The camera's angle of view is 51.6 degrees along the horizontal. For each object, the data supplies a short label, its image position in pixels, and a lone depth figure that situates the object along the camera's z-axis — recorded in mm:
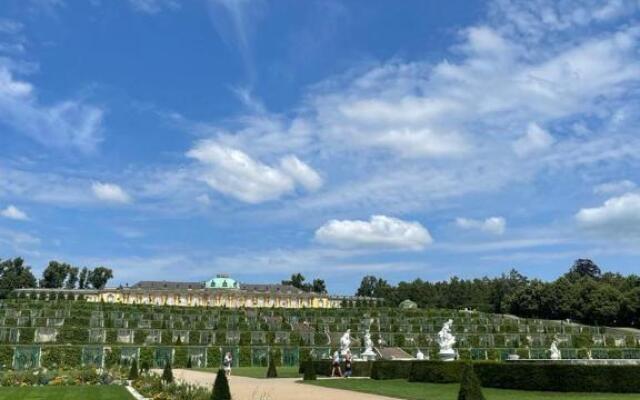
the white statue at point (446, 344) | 31094
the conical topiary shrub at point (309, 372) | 30859
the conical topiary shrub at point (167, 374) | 26525
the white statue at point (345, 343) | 38434
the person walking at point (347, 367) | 34031
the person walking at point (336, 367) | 34438
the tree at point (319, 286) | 177625
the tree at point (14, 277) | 140138
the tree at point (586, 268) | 149625
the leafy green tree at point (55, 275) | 157375
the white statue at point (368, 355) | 40434
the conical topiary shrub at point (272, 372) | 34131
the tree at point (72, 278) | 161000
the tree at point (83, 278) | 162625
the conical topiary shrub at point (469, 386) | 12327
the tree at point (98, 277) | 163500
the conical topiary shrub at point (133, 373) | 30631
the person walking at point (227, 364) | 38031
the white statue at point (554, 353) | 39812
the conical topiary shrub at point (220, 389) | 16828
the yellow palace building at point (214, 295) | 154125
